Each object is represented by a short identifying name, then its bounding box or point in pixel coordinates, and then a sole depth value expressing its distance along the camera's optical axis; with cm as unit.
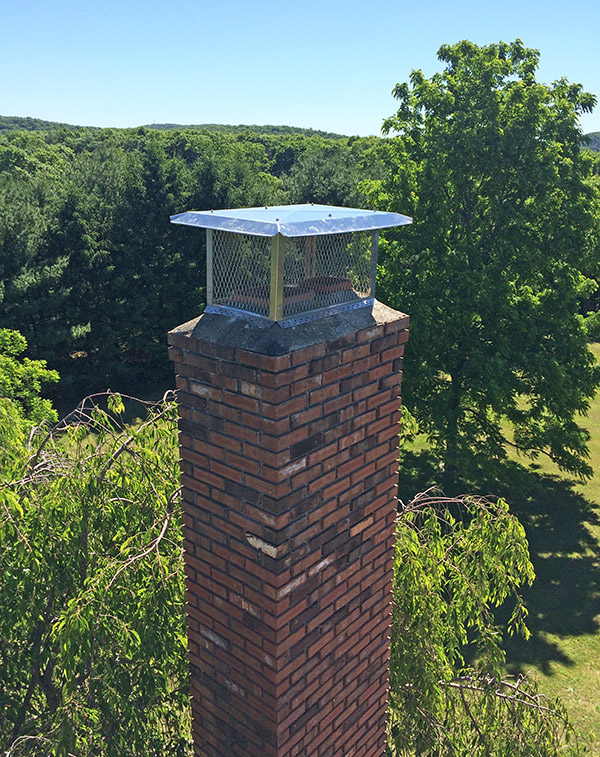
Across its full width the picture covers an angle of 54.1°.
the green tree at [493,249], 1279
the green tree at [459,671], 461
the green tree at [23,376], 1314
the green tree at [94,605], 404
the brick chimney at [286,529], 275
